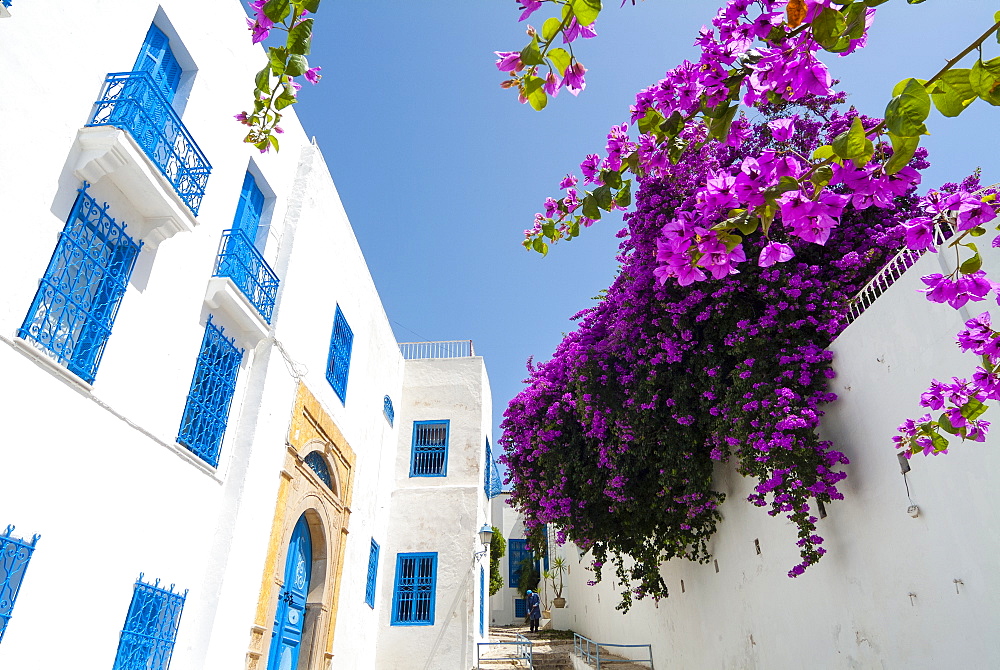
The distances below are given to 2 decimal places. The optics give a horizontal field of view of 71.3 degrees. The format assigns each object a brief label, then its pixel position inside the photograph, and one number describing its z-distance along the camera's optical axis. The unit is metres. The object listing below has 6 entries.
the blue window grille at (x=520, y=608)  23.95
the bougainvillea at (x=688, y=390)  6.41
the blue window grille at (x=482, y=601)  12.49
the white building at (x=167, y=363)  4.13
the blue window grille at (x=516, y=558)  24.53
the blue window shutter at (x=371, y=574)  10.29
